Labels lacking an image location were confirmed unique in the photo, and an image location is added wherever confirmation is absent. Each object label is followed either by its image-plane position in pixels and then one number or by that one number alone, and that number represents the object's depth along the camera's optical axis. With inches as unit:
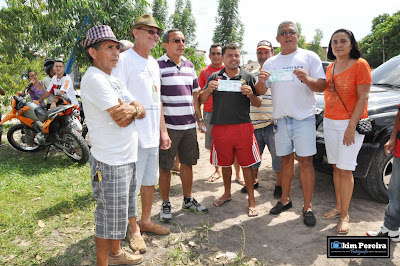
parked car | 132.6
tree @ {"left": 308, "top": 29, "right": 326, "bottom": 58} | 2780.5
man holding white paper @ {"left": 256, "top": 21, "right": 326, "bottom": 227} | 129.0
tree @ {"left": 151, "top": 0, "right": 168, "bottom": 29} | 1815.1
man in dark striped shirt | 132.9
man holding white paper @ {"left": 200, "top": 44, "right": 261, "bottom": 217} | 137.8
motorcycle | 217.6
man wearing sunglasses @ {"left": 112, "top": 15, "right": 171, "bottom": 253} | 112.9
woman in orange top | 116.1
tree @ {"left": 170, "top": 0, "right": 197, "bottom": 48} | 1840.6
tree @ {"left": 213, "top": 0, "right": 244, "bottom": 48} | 1776.6
